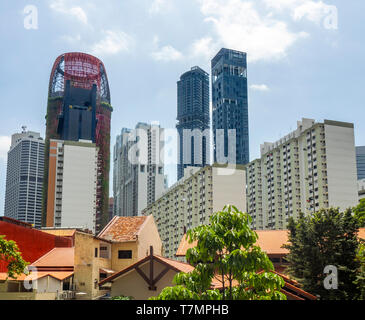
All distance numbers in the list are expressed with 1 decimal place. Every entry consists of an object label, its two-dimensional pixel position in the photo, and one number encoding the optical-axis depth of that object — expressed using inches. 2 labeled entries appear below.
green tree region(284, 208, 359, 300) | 1183.7
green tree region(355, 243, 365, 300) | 990.4
